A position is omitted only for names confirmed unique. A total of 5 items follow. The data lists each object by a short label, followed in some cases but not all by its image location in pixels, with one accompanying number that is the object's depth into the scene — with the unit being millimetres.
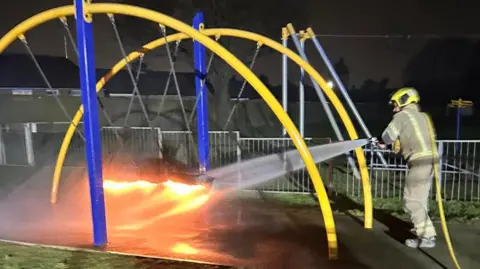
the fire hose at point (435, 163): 5178
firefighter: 5328
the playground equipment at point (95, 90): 5027
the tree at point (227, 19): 17078
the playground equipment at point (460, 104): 9653
